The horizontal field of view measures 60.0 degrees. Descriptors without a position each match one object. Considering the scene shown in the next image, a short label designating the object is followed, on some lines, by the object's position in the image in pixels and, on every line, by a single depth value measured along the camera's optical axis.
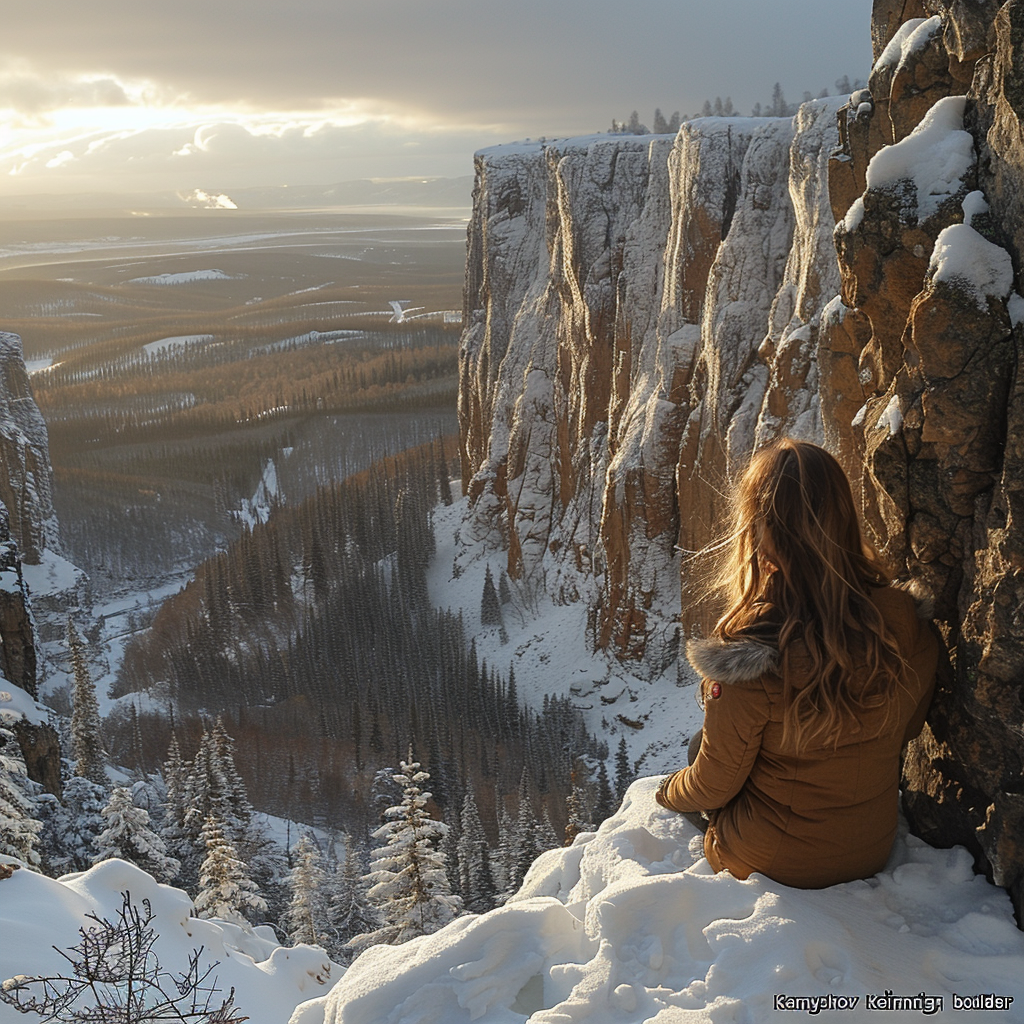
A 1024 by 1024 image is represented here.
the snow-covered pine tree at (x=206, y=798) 22.25
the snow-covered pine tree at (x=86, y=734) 24.16
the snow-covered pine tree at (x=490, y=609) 39.97
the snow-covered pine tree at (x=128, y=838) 16.48
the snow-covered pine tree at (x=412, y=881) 13.49
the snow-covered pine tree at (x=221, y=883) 15.27
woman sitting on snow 3.43
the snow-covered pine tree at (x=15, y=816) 11.80
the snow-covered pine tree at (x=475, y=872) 19.14
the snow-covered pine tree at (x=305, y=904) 16.34
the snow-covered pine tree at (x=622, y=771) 27.13
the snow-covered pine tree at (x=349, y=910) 19.28
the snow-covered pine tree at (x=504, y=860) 19.44
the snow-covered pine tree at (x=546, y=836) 20.32
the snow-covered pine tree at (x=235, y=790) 24.25
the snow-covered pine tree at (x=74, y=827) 17.22
